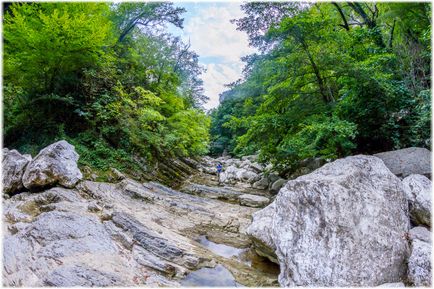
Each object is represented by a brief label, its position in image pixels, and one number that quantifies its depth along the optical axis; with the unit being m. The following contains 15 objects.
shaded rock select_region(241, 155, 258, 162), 29.52
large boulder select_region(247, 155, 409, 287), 4.72
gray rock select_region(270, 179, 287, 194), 13.42
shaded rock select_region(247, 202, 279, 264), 6.36
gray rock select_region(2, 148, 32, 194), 8.18
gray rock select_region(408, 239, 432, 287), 4.35
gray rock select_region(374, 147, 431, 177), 7.30
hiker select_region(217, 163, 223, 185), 20.97
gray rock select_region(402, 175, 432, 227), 5.58
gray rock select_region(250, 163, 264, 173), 20.28
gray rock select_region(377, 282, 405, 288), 4.25
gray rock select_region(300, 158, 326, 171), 12.12
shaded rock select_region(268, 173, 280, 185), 15.20
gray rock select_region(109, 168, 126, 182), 10.93
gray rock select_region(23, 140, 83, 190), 8.05
